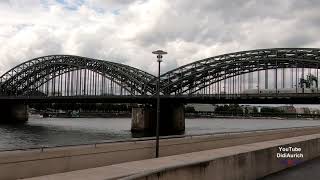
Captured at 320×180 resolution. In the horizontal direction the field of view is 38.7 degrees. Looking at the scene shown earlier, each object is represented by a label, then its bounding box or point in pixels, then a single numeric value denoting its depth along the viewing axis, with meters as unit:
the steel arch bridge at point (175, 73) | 109.50
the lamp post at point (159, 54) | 22.26
